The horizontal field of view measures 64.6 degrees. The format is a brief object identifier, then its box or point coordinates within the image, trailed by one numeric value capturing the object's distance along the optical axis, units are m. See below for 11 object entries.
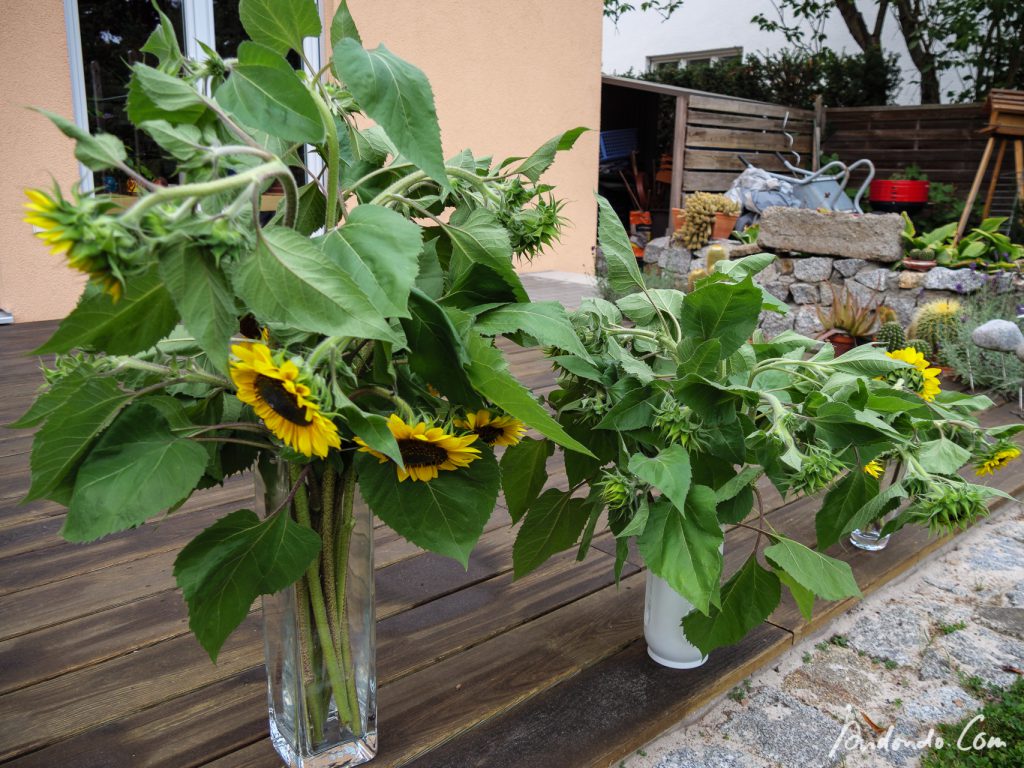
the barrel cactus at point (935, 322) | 3.48
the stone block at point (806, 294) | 4.57
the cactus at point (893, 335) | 3.11
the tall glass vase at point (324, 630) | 0.73
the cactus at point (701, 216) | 5.22
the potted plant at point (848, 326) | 3.37
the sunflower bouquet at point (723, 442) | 0.80
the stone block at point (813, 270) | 4.51
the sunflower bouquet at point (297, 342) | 0.49
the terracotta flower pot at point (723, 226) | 5.23
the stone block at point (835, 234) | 4.29
